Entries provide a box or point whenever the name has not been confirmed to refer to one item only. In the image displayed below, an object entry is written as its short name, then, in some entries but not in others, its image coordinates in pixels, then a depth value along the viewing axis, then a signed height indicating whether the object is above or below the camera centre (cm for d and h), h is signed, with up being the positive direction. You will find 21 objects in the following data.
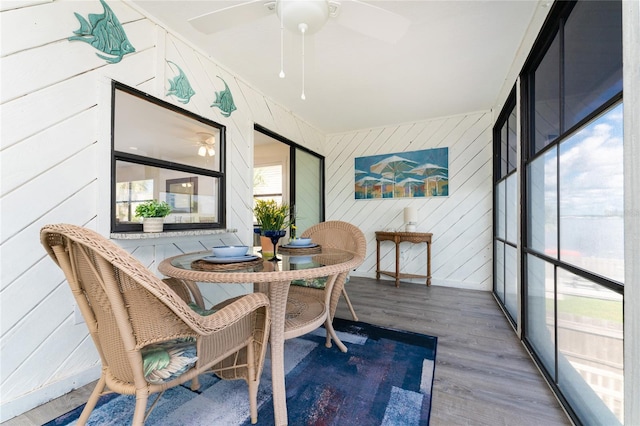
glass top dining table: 121 -28
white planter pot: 200 -8
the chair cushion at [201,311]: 135 -50
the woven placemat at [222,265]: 132 -26
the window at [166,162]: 196 +43
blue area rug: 138 -105
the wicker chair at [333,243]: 190 -25
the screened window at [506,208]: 260 +8
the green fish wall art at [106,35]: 171 +119
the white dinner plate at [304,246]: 196 -23
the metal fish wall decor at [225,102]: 269 +114
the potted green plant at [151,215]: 200 -1
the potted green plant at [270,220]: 182 -4
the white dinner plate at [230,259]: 142 -24
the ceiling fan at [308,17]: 147 +114
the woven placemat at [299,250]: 183 -25
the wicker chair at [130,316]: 87 -38
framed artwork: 414 +66
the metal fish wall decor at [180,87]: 226 +109
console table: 396 -37
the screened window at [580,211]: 106 +2
